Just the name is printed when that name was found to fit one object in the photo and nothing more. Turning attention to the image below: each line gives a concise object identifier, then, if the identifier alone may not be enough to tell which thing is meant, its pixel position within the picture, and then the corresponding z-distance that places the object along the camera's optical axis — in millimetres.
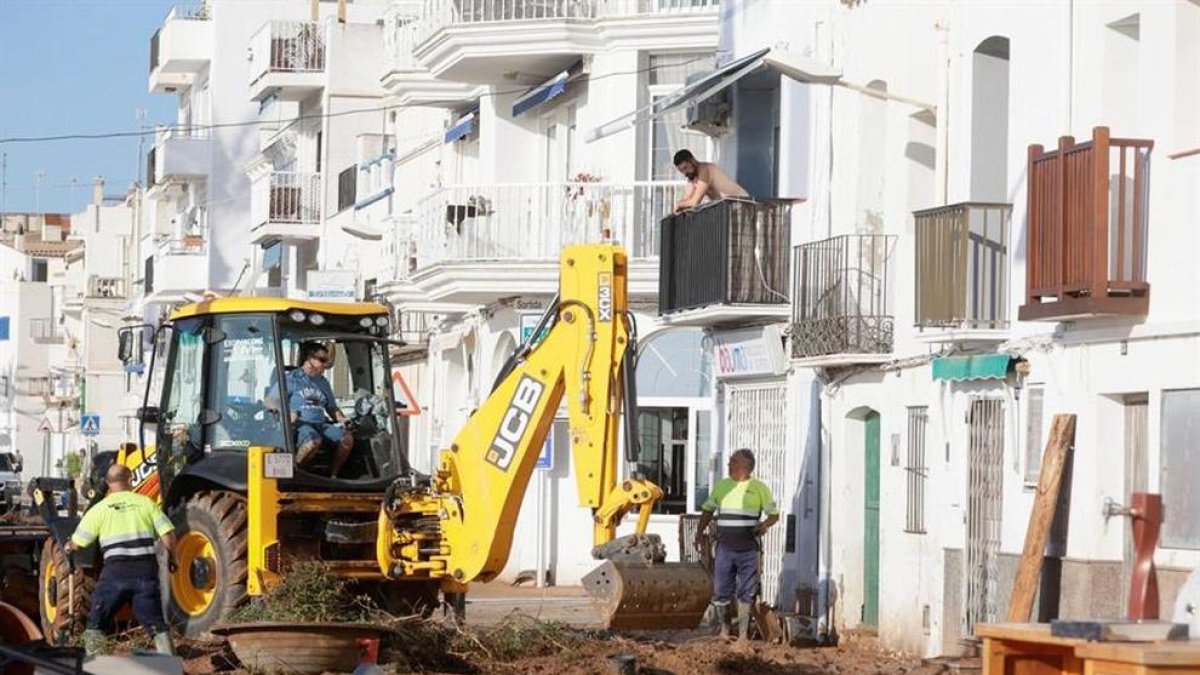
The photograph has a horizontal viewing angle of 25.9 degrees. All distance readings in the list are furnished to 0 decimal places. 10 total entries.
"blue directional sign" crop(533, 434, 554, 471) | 34438
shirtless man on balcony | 28375
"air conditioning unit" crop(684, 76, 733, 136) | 31031
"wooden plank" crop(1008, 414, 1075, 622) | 20484
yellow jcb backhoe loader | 19625
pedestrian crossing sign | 73619
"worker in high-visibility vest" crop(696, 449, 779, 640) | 24297
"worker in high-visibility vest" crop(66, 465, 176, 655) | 19812
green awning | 22202
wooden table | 11844
